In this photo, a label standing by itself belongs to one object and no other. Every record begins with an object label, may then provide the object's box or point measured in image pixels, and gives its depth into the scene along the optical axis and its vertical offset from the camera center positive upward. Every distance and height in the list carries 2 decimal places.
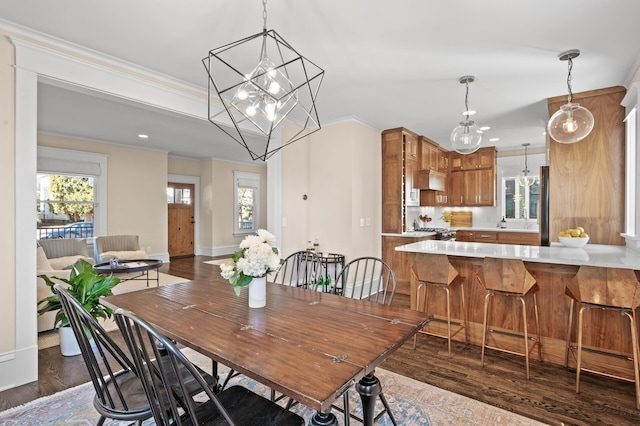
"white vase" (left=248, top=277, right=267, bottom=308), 1.87 -0.47
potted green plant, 2.74 -0.70
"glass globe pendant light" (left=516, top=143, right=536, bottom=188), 6.96 +0.72
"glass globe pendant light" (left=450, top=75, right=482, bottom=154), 3.28 +0.77
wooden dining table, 1.16 -0.56
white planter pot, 2.92 -1.17
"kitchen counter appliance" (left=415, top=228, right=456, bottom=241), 6.15 -0.41
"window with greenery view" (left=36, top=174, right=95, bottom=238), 6.19 +0.10
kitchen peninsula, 2.57 -0.83
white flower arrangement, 1.77 -0.28
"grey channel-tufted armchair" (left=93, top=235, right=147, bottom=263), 5.98 -0.70
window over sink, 6.99 +0.28
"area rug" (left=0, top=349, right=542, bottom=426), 2.01 -1.27
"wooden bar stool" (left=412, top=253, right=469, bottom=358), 3.04 -0.59
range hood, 5.91 +0.59
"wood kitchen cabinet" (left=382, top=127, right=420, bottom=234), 5.28 +0.57
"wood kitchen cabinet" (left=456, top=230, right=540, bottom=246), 6.15 -0.49
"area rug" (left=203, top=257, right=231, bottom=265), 7.72 -1.21
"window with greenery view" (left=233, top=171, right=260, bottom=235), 9.45 +0.28
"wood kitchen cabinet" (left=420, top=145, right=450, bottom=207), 6.52 +0.77
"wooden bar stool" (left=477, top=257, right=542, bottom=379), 2.70 -0.59
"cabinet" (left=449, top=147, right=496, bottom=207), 7.00 +0.73
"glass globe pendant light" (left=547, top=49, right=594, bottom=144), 2.78 +0.78
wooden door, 8.73 -0.18
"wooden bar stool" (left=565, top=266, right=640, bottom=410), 2.26 -0.57
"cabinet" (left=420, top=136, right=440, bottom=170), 5.95 +1.12
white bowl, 3.11 -0.28
